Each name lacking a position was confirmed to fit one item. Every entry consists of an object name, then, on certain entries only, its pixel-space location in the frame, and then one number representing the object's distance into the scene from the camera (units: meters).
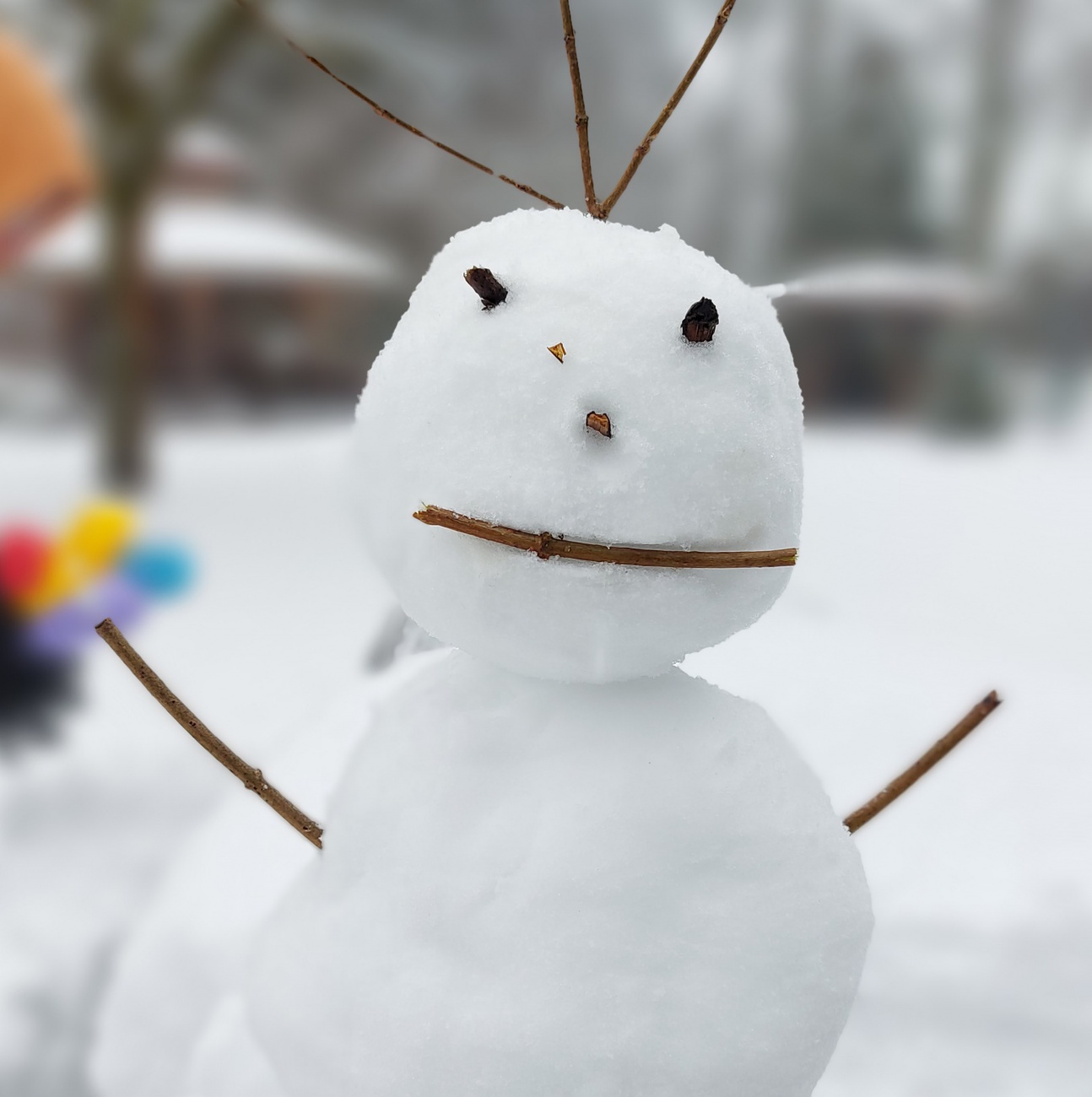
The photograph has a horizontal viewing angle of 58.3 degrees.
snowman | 0.42
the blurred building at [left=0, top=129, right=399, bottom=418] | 4.73
